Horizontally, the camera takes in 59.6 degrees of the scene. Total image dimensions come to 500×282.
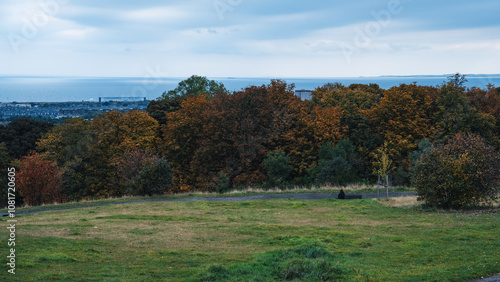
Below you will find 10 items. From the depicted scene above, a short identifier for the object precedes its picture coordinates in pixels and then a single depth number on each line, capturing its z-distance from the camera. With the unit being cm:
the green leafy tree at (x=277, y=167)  4212
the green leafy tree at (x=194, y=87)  7844
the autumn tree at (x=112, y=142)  4875
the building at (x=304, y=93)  10590
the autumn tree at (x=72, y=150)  4731
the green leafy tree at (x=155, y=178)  3275
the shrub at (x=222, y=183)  4106
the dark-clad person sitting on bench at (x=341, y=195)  2900
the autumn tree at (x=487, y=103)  4619
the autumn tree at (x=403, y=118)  4444
